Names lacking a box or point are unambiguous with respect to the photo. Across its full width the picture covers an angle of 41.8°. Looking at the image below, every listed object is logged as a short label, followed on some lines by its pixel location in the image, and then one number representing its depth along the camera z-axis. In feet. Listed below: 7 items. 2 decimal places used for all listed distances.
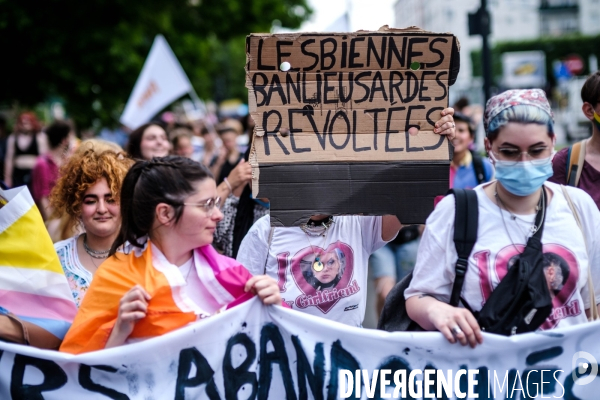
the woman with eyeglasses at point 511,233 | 9.34
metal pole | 32.53
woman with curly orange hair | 12.83
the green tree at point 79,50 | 49.29
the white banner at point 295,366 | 9.46
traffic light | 32.50
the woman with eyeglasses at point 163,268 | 9.43
